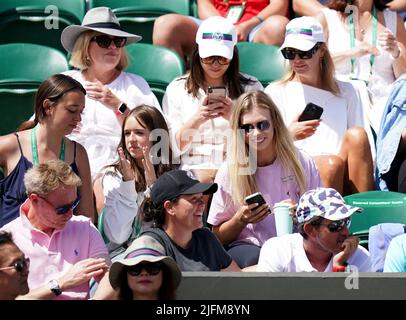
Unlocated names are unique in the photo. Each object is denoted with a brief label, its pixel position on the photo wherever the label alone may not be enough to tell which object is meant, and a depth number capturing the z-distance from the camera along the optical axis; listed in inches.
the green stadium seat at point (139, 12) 545.0
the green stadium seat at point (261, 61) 522.3
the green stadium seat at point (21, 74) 489.4
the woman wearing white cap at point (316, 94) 468.8
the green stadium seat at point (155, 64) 508.7
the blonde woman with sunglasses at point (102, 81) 466.0
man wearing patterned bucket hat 374.6
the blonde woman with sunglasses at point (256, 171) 416.2
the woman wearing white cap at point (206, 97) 452.8
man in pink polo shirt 364.8
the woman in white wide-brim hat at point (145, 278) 332.2
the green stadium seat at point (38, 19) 535.5
